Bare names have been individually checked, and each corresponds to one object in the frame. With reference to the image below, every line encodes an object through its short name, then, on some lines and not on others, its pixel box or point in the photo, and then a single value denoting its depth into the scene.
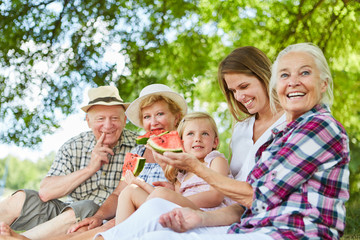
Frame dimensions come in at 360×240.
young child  3.41
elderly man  4.63
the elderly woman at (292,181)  2.40
